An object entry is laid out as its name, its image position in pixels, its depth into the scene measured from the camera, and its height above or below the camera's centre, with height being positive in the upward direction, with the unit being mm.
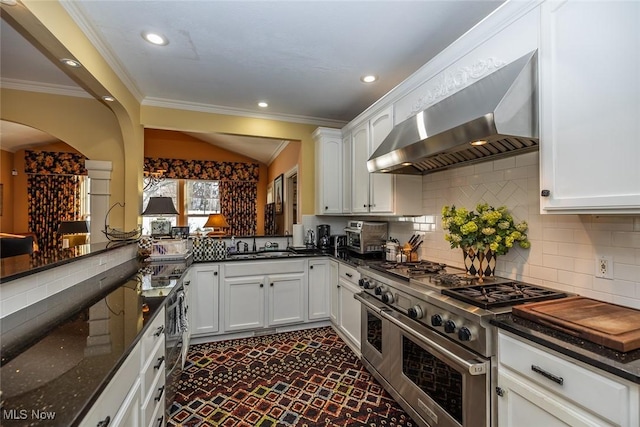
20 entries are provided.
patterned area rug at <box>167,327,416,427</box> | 1966 -1353
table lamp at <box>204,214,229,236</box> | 5848 -156
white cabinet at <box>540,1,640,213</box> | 1110 +455
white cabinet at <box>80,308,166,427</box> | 911 -682
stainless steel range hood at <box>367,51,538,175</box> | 1464 +513
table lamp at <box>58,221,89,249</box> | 4000 -224
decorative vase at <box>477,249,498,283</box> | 1964 -331
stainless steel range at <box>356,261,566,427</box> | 1414 -692
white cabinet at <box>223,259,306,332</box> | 3145 -876
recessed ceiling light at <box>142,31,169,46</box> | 2170 +1321
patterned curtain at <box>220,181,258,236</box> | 6801 +215
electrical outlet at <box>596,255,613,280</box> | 1456 -257
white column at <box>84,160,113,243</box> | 3156 +210
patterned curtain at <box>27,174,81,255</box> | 5719 +201
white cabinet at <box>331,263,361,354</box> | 2768 -928
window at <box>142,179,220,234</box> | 6426 +388
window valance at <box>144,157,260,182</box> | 6082 +988
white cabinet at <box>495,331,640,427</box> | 931 -634
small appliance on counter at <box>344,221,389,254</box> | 3238 -237
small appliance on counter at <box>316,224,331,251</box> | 3938 -290
